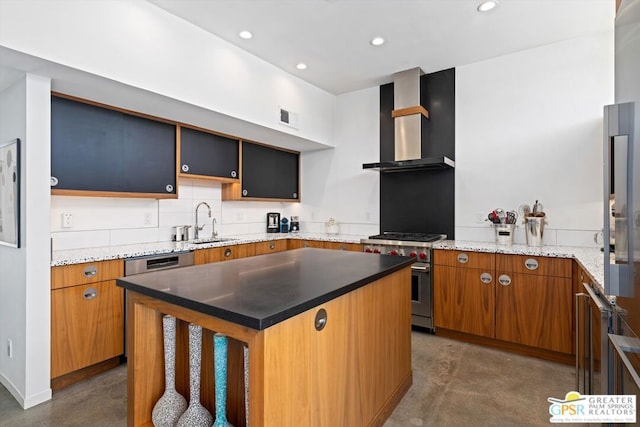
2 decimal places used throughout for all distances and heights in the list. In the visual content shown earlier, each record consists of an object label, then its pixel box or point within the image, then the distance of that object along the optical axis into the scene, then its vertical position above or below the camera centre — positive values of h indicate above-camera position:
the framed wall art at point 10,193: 2.08 +0.14
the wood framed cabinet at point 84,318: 2.18 -0.73
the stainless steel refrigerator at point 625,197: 0.89 +0.04
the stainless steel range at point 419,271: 3.17 -0.57
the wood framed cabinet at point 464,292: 2.88 -0.73
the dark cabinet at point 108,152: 2.45 +0.52
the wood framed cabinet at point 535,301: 2.56 -0.74
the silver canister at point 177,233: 3.48 -0.21
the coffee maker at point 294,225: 4.83 -0.18
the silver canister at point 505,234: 3.10 -0.21
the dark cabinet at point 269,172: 4.02 +0.54
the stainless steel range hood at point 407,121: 3.62 +1.04
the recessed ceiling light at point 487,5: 2.44 +1.56
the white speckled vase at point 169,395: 1.39 -0.79
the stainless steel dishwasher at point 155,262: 2.51 -0.40
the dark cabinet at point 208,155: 3.32 +0.63
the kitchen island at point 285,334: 1.08 -0.50
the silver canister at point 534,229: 2.99 -0.16
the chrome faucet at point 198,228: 3.71 -0.17
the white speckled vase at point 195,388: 1.32 -0.72
